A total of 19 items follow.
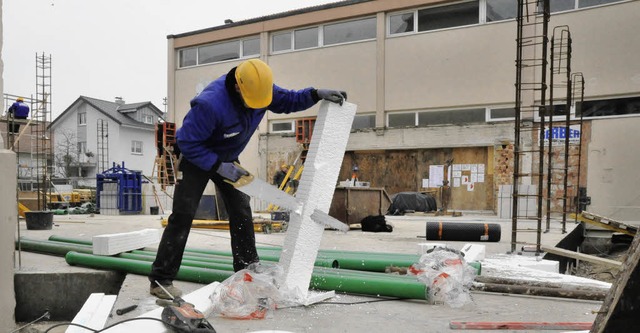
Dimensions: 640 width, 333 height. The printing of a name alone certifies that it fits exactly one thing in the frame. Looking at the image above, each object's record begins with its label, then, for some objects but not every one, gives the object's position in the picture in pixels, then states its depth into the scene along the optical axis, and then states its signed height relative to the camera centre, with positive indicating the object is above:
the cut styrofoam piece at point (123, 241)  4.34 -0.89
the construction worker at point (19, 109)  10.15 +0.95
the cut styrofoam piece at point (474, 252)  4.73 -0.98
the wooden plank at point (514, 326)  2.62 -0.95
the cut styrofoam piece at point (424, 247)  4.65 -0.92
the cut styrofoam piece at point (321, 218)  3.21 -0.43
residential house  36.16 +1.24
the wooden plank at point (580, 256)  4.67 -1.01
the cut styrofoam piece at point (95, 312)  2.61 -0.98
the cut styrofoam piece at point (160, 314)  2.43 -0.92
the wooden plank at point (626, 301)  1.31 -0.41
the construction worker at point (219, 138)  3.07 +0.11
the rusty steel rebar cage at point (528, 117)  5.75 +0.76
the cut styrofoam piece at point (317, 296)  3.06 -0.96
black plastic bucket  8.52 -1.23
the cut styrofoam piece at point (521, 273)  3.88 -1.07
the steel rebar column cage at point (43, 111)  12.41 +1.26
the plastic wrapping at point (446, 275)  3.20 -0.87
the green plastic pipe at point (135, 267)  3.63 -0.97
